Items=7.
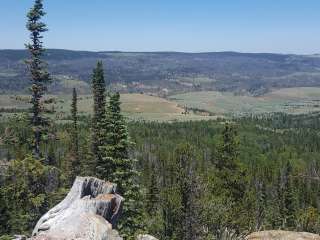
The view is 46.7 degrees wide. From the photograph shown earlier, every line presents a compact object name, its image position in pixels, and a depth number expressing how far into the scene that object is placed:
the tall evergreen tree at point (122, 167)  30.33
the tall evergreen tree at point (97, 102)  45.78
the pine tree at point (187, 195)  29.43
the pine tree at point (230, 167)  40.19
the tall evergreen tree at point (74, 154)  55.78
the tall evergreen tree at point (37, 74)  32.59
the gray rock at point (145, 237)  29.36
